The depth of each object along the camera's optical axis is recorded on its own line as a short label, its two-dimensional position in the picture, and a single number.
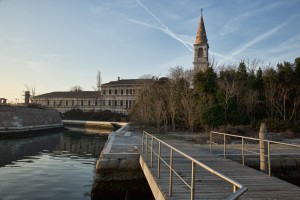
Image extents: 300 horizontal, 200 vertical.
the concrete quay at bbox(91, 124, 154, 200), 7.44
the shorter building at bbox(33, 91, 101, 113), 59.96
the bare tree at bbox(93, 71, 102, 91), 65.70
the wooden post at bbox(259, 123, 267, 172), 6.52
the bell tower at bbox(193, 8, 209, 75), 44.63
